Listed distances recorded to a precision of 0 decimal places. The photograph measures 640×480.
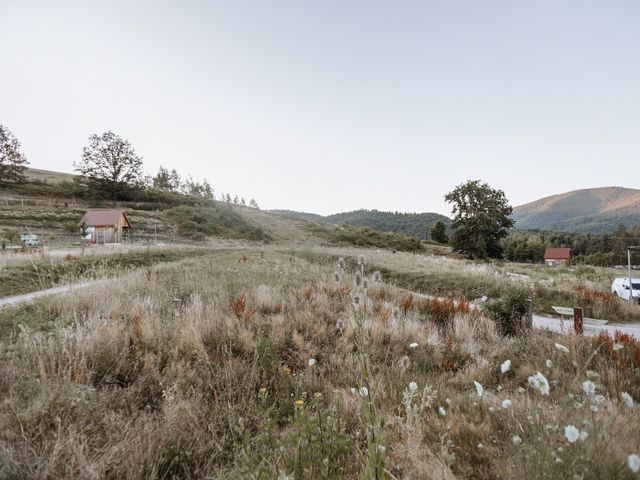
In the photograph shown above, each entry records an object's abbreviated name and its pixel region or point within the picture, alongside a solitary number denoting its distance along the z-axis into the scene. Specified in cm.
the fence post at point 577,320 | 631
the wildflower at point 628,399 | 194
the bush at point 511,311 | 688
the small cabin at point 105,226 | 3678
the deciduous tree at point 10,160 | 5719
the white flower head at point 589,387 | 187
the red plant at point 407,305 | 817
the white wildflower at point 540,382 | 197
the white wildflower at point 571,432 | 160
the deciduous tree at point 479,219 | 4625
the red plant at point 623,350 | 457
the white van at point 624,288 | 1361
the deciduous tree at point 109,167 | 5903
